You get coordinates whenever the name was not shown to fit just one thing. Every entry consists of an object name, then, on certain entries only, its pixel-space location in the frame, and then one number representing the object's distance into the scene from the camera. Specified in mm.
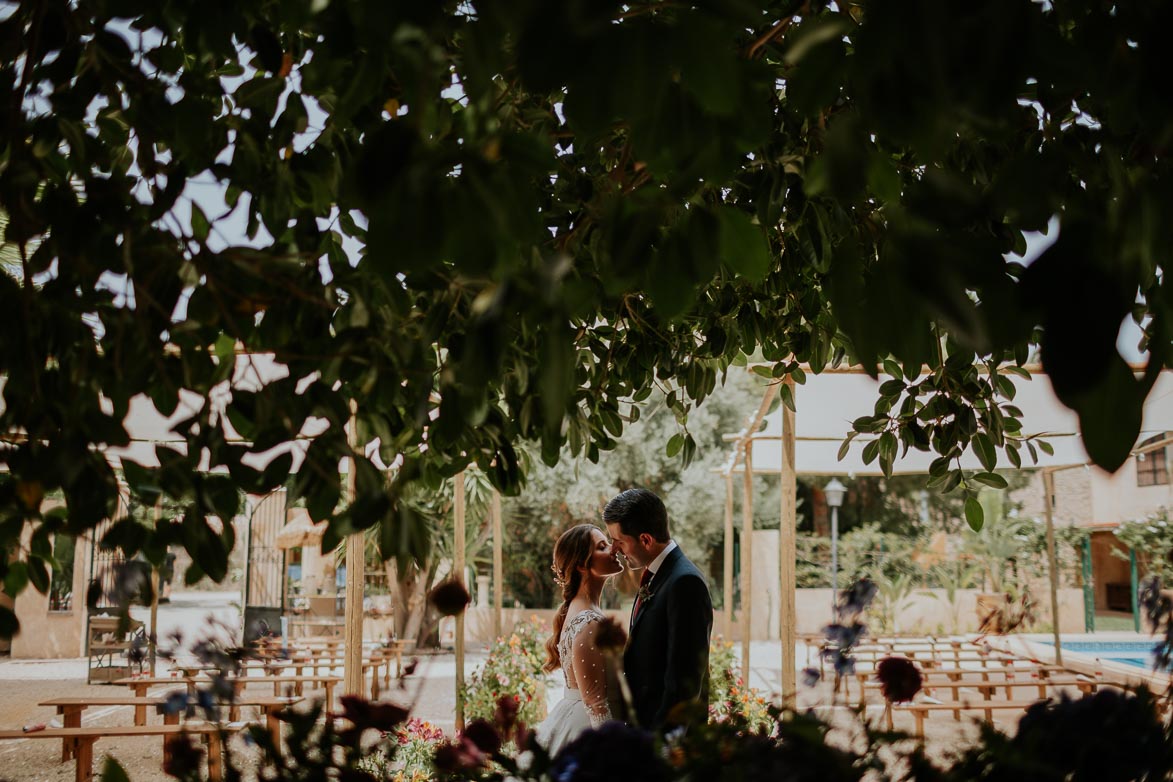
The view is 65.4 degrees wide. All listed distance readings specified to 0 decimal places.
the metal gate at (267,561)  20602
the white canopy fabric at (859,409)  7461
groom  3100
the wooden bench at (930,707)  6363
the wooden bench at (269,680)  7562
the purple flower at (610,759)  978
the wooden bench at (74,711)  6969
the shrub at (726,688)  6320
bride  3680
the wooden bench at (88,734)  5797
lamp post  14891
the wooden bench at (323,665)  8856
